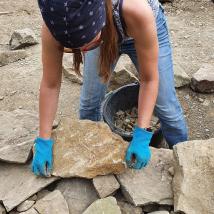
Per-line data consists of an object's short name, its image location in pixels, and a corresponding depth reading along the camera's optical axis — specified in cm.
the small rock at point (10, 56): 397
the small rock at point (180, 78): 351
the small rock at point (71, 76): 364
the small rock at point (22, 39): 418
